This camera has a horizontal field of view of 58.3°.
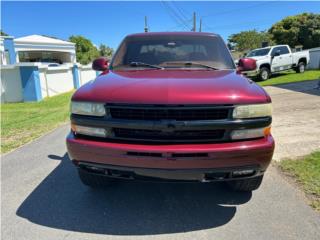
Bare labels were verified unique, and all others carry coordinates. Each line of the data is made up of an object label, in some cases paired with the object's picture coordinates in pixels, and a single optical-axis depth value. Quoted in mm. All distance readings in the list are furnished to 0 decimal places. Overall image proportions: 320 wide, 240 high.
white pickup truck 16406
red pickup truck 2488
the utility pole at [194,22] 36822
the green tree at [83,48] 58266
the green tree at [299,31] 31188
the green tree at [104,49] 85238
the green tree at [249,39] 45225
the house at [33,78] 11891
